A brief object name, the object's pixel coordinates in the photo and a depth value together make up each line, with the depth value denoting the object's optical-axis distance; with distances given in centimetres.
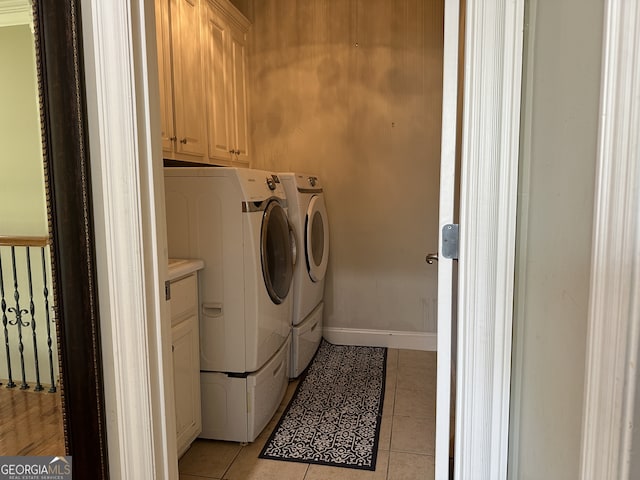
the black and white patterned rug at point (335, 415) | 210
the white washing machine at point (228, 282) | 207
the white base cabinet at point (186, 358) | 185
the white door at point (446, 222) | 105
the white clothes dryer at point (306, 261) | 278
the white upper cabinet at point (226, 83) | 281
